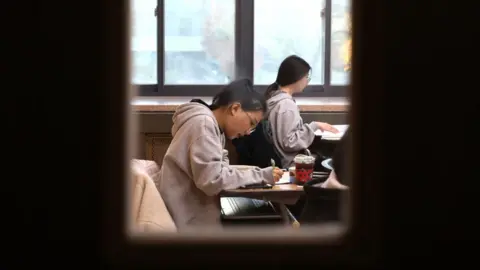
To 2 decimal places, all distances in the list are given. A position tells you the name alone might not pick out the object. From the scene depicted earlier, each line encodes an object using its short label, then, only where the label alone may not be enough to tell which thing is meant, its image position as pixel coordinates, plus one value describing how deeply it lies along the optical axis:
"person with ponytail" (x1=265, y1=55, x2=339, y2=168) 3.39
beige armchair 1.78
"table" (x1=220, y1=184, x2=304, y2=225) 2.50
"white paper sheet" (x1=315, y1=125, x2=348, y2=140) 3.55
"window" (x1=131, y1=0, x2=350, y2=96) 4.40
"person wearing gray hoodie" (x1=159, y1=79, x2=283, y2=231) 2.23
